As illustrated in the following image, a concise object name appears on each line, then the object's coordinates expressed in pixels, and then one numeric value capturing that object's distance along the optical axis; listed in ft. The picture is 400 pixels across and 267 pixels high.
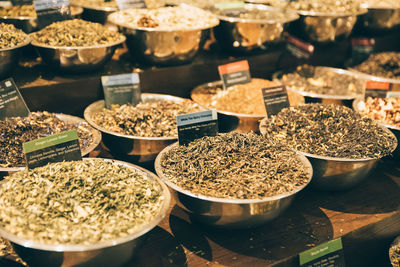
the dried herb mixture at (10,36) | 6.84
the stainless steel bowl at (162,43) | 8.17
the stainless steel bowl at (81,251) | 4.12
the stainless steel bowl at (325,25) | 10.83
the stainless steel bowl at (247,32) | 9.46
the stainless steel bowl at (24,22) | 8.17
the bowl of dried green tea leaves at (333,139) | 6.41
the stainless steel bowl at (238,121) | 7.78
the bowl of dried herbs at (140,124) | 6.61
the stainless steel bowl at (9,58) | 6.72
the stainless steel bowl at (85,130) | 5.43
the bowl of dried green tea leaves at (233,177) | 5.21
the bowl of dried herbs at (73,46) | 7.43
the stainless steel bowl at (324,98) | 9.16
